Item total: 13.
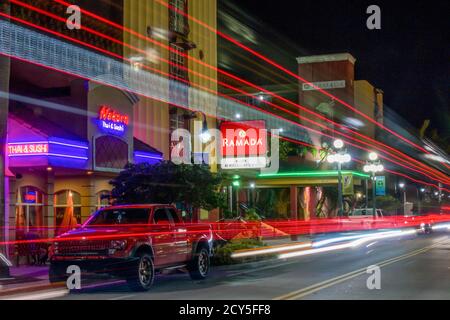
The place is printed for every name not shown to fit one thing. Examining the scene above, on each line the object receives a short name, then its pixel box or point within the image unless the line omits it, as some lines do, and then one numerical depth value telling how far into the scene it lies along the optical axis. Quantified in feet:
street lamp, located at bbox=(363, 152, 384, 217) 146.94
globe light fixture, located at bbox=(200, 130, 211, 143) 97.30
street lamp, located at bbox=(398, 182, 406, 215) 239.50
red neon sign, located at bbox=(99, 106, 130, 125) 81.66
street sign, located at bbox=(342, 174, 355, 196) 132.26
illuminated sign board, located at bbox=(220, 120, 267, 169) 104.58
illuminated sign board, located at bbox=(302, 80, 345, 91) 212.23
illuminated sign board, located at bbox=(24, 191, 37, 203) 76.74
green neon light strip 143.33
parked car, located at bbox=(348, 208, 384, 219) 133.08
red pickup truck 45.29
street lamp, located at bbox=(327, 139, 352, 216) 120.78
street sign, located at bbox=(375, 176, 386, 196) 171.42
